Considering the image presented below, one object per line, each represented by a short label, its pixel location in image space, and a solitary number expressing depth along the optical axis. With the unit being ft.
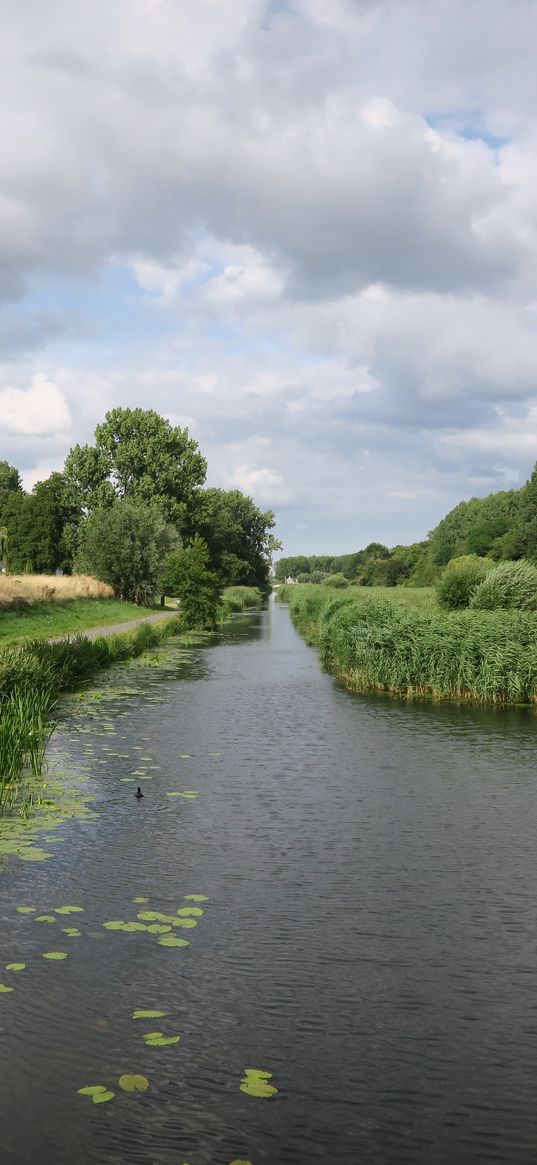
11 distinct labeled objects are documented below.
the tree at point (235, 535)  318.04
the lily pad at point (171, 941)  24.26
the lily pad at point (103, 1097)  16.78
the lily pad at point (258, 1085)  17.19
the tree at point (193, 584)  164.45
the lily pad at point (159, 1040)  19.01
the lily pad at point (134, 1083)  17.20
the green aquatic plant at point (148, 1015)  20.22
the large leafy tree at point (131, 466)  256.52
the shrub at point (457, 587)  120.06
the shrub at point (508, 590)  102.22
